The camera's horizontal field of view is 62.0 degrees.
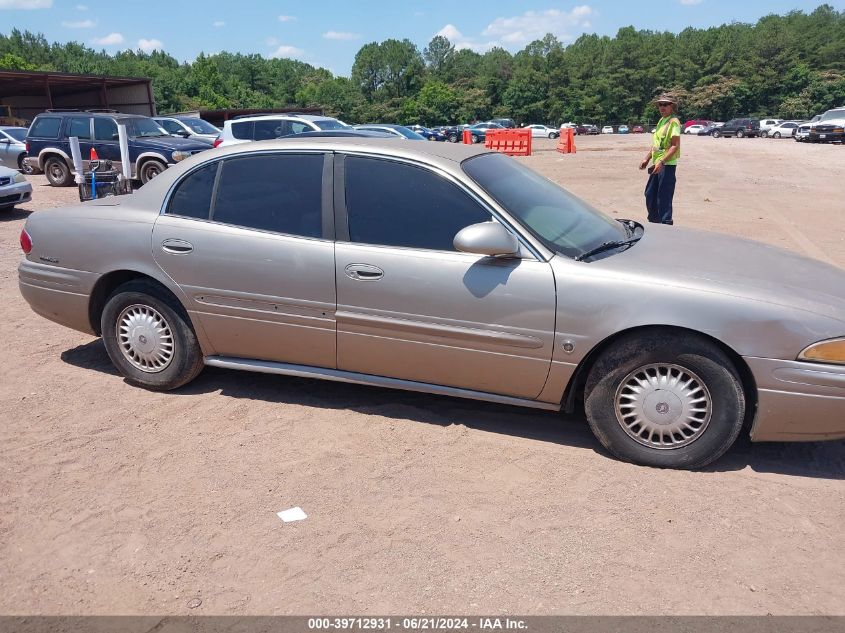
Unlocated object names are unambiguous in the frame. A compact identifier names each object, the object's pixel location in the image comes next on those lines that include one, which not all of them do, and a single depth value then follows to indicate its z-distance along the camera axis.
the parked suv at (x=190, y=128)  18.69
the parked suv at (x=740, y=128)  55.19
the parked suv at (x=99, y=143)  15.07
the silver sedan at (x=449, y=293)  3.44
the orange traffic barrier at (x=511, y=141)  30.50
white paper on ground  3.26
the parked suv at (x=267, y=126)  15.49
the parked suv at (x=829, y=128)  37.47
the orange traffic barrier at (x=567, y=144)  32.88
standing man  8.44
